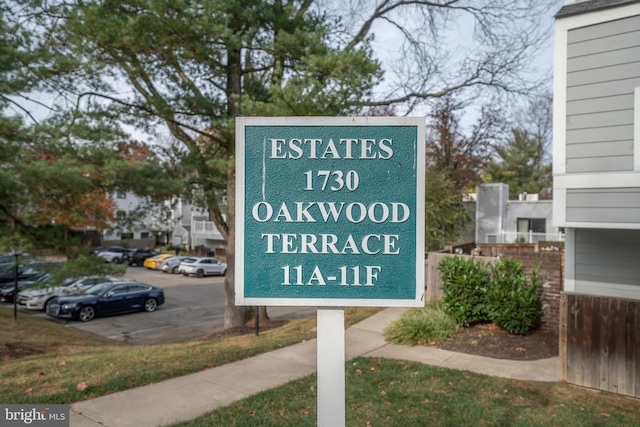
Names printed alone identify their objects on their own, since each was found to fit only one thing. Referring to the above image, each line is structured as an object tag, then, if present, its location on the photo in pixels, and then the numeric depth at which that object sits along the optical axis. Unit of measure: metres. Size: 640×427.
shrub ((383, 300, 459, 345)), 7.75
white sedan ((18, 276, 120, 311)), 16.56
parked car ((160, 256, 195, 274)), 30.33
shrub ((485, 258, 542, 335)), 7.95
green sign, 2.74
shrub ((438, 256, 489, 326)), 8.44
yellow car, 31.23
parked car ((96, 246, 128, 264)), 32.50
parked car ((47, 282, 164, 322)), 15.35
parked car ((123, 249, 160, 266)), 33.84
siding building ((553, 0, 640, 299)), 5.76
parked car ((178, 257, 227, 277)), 28.75
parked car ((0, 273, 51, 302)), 18.34
